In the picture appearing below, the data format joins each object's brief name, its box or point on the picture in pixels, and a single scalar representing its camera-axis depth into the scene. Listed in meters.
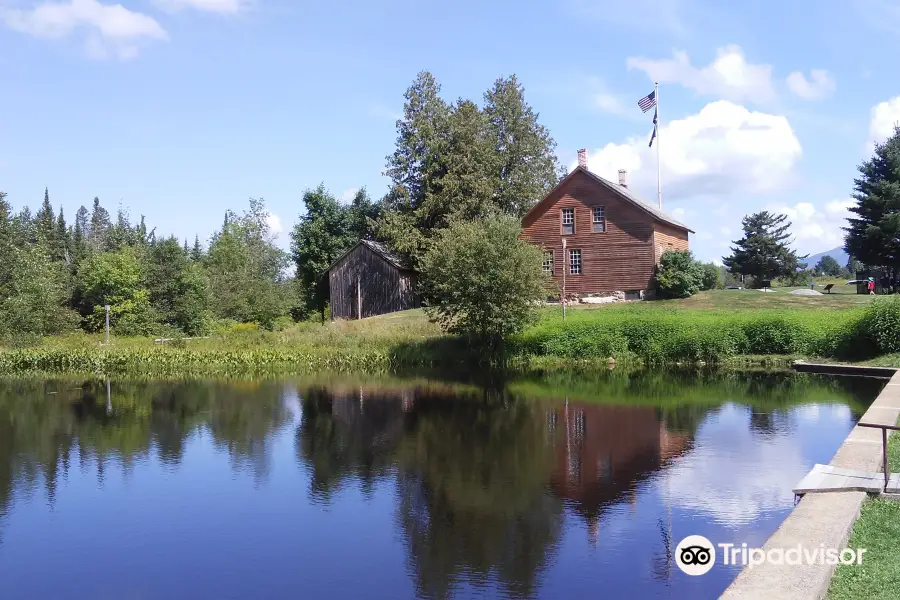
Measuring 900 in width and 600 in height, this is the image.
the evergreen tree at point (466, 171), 48.12
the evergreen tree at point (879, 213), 45.22
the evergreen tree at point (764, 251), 61.94
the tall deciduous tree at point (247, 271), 54.62
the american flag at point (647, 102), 45.19
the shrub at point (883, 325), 27.88
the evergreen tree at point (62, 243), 82.29
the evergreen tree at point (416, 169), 48.44
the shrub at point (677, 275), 40.44
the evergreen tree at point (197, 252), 94.18
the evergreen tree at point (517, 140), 56.72
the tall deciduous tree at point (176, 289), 49.31
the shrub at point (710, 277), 52.72
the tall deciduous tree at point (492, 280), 33.25
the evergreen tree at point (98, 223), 130.88
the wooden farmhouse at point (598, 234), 42.00
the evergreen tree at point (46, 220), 82.96
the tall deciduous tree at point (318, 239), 58.19
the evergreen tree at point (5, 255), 46.06
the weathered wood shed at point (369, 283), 47.44
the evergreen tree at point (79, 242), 73.68
